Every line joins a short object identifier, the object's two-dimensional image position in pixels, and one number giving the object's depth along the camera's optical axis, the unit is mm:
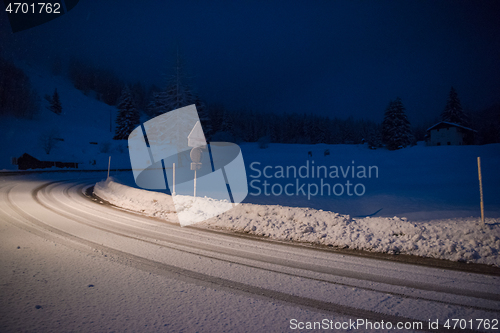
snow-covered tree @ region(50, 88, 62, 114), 75062
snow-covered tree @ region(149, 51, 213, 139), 33594
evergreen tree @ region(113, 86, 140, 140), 62312
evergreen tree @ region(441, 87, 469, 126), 53625
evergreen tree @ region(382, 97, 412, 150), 47656
